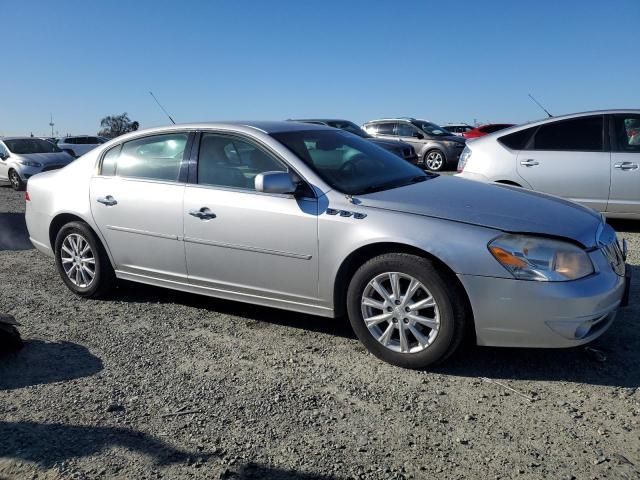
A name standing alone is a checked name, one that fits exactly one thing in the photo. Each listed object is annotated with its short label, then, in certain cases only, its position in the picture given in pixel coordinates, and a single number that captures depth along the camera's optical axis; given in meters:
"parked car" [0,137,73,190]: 15.41
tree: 43.77
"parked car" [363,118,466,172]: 16.98
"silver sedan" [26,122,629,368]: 3.28
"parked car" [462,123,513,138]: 18.46
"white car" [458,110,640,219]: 6.83
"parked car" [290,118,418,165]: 13.98
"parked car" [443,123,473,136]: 31.77
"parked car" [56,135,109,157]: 25.59
